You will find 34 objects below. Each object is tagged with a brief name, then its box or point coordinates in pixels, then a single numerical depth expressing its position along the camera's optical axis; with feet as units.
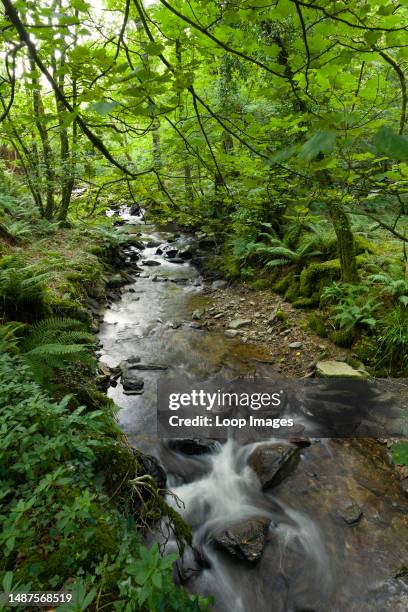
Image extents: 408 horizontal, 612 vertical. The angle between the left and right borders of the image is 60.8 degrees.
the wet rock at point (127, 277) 34.91
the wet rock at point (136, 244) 44.21
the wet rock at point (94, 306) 27.02
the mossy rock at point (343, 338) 20.25
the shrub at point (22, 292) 16.39
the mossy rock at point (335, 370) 17.93
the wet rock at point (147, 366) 21.62
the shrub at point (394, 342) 17.57
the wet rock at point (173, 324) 26.55
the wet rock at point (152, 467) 12.39
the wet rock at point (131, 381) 19.58
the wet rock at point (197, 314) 27.68
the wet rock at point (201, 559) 11.64
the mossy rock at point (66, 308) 19.42
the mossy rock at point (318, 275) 24.59
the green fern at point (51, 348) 12.73
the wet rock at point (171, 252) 42.16
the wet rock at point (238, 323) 25.46
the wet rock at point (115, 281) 32.63
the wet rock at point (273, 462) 14.38
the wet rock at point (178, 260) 40.52
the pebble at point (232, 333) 24.49
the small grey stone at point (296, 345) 21.74
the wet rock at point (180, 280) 35.06
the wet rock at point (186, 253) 41.34
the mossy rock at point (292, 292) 26.35
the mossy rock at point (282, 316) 24.40
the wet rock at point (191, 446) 16.24
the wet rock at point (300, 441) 15.92
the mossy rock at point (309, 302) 24.62
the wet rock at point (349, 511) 12.69
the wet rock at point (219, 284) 33.09
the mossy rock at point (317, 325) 21.71
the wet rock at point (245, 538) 11.66
